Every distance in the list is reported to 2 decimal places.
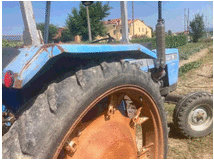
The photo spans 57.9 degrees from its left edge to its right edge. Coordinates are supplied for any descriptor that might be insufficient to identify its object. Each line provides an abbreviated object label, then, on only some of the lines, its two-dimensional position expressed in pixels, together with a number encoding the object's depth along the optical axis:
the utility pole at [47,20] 2.30
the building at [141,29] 46.48
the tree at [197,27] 33.19
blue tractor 0.89
